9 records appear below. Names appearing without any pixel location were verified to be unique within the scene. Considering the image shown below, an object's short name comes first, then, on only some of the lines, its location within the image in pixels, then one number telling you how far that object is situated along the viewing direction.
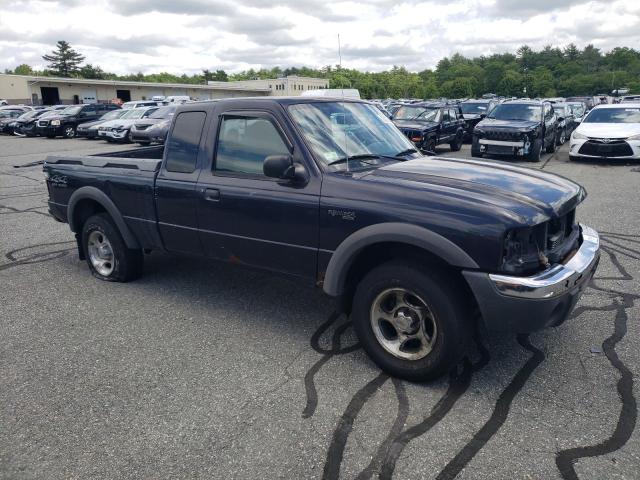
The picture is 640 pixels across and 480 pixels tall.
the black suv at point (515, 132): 14.02
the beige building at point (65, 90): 55.72
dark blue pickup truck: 2.99
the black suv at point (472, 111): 19.58
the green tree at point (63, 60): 112.88
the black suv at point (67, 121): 25.20
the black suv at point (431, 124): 14.73
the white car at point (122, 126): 21.66
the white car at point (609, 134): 13.53
